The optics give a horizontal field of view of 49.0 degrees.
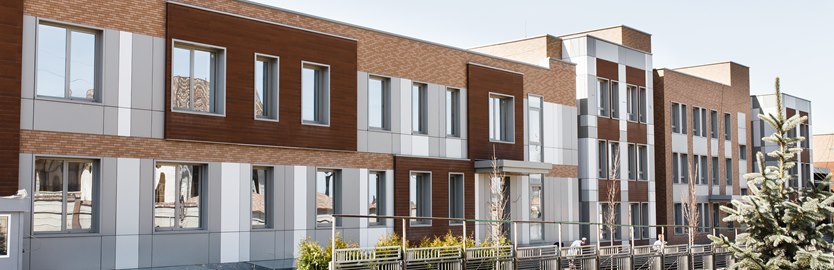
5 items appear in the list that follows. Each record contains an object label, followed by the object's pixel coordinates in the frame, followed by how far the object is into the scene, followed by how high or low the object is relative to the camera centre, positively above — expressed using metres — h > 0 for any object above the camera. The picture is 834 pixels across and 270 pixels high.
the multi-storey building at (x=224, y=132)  20.91 +1.70
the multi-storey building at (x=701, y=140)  45.03 +2.84
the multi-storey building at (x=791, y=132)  55.16 +4.02
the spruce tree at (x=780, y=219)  18.75 -0.54
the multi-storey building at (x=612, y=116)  39.00 +3.45
